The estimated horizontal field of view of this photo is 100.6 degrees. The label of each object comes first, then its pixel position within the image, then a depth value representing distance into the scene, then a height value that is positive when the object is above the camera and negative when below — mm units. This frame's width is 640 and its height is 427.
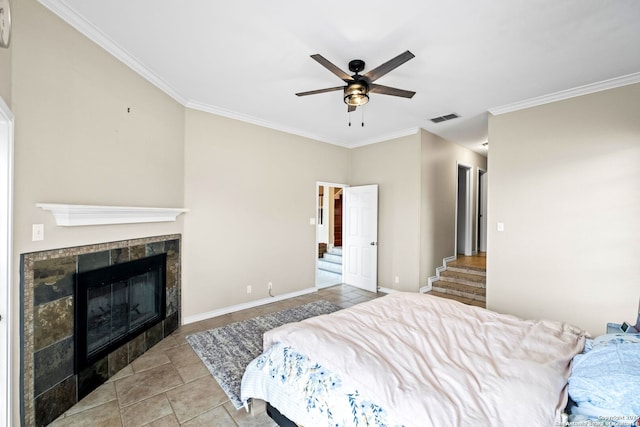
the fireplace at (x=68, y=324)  1762 -877
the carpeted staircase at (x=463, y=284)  4324 -1196
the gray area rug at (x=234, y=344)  2385 -1448
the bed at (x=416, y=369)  1171 -824
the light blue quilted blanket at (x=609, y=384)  1049 -723
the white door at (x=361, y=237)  5047 -436
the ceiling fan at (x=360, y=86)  2123 +1140
